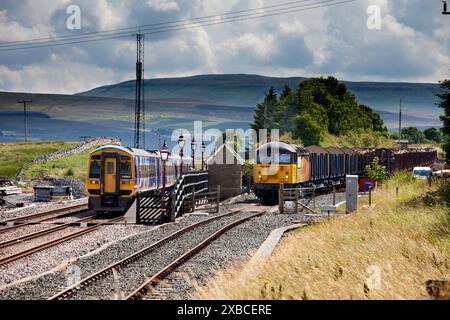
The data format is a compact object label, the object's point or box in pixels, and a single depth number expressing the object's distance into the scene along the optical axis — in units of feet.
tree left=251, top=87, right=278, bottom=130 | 398.87
